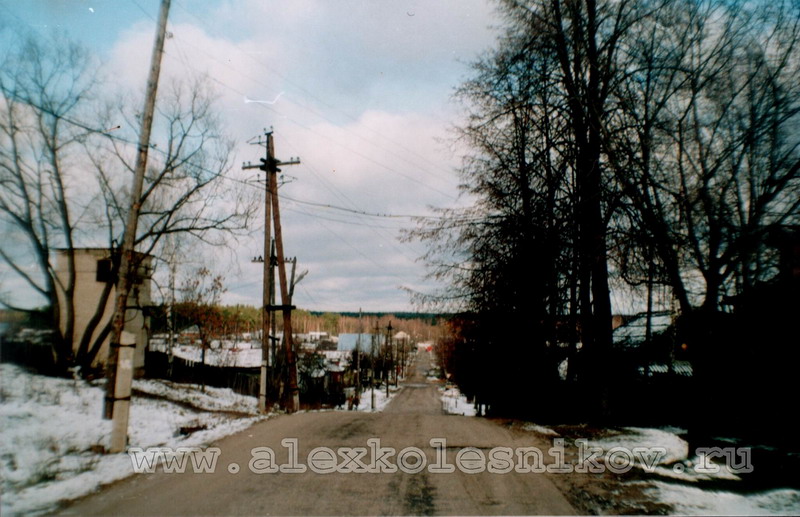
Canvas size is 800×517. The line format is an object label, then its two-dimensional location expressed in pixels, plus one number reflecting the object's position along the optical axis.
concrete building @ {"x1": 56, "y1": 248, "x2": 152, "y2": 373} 21.97
